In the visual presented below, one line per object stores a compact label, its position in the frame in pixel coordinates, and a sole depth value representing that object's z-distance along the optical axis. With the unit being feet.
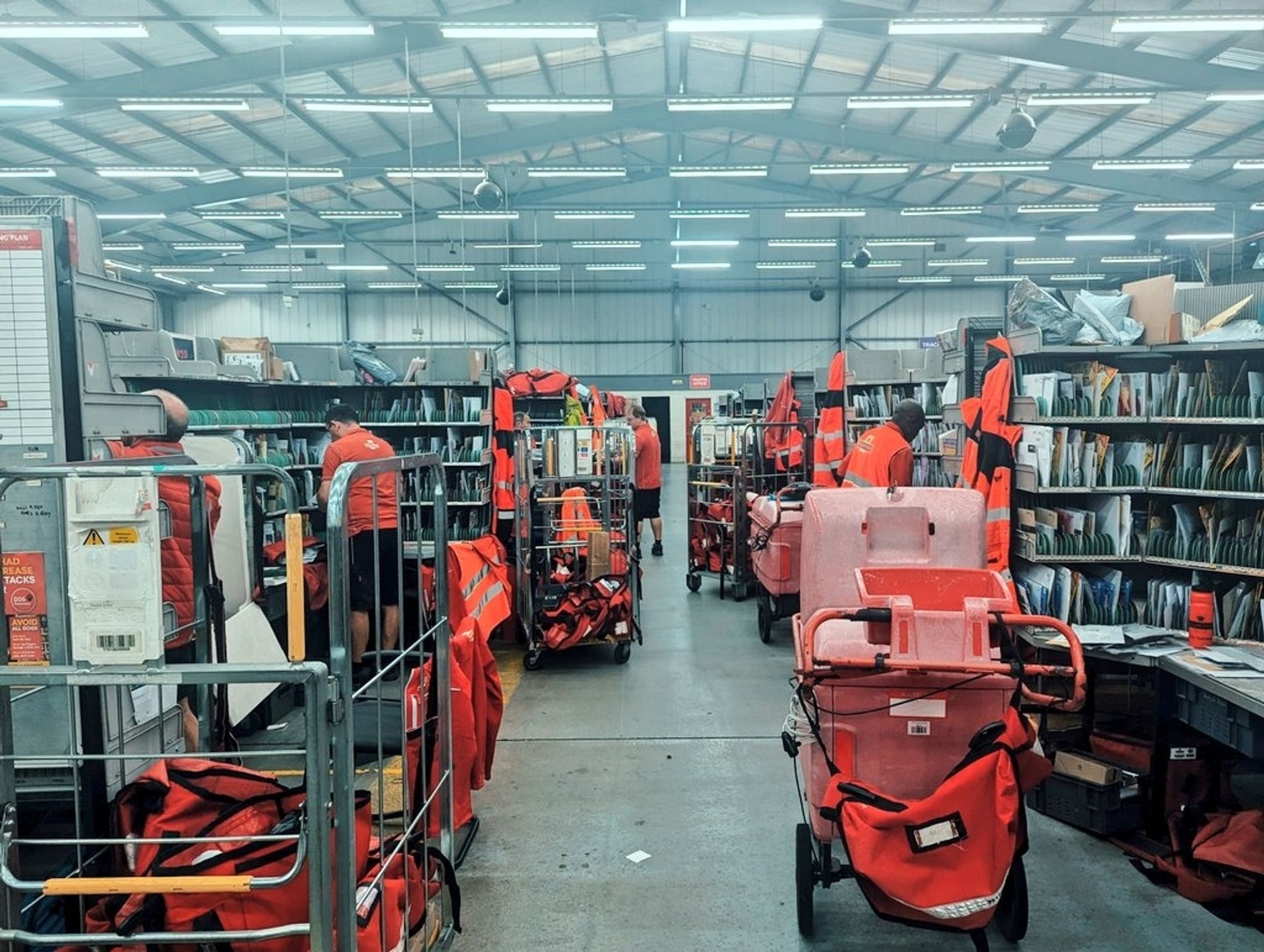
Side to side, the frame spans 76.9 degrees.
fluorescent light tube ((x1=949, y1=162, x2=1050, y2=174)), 37.99
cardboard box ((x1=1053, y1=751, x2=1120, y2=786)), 10.55
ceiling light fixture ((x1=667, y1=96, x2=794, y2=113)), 29.09
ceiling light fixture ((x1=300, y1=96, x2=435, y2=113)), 28.37
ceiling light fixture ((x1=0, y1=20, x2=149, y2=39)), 21.98
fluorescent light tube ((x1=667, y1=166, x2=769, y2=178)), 36.45
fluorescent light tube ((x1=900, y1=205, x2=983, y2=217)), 43.70
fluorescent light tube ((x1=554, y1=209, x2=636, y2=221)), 44.53
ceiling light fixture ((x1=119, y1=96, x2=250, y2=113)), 26.86
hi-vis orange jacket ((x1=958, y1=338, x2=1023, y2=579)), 13.19
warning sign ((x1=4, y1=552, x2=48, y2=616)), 6.47
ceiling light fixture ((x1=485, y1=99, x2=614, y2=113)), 28.63
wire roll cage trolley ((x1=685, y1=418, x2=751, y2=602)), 25.27
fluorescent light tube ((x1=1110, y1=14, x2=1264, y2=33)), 22.56
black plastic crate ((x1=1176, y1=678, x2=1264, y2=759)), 8.95
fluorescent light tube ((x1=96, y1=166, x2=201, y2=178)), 34.99
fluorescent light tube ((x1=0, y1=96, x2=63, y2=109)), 26.81
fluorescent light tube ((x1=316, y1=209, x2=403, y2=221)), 45.01
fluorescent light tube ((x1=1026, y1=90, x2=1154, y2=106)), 28.40
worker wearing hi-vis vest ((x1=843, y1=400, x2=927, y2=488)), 16.02
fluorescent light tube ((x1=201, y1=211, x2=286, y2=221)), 46.03
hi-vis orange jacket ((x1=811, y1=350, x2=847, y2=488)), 25.63
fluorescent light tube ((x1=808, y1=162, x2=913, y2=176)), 36.45
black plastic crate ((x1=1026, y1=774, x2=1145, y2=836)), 10.63
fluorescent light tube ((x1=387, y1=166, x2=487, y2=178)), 34.98
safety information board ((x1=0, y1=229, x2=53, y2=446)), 8.57
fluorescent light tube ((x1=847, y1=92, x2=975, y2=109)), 28.63
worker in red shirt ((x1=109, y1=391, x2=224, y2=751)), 8.85
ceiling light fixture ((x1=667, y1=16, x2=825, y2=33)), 23.24
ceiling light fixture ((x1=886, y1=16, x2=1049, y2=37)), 23.15
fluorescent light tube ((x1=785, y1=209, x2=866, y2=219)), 43.75
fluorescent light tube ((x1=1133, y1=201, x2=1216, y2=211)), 46.88
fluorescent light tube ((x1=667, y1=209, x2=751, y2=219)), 46.40
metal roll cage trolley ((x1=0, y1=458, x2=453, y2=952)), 5.42
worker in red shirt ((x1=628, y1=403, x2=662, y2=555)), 28.17
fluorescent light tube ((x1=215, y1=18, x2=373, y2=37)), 22.53
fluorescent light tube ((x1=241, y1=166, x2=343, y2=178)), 35.12
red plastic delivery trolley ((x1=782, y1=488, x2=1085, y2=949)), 7.12
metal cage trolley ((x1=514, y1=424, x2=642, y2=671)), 18.52
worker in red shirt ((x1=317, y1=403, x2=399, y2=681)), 14.76
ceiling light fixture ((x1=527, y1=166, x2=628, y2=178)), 36.70
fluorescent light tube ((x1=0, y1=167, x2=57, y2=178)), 36.37
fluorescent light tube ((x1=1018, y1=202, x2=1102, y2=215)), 43.42
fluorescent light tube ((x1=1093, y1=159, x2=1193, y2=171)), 35.83
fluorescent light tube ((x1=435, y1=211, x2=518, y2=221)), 43.42
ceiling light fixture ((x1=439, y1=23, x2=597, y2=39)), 22.88
